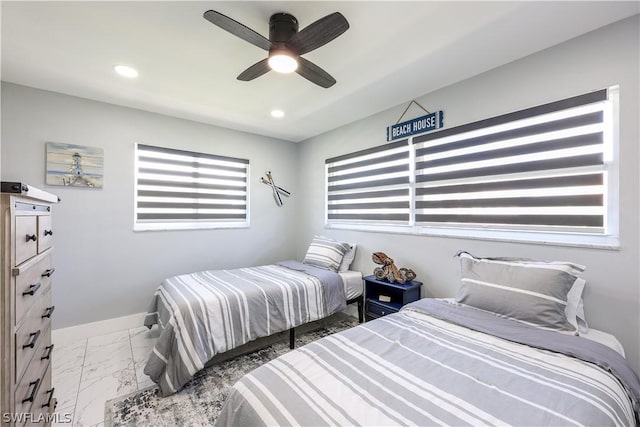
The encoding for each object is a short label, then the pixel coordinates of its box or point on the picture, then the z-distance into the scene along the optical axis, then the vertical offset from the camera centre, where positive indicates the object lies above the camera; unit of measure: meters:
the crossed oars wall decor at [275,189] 4.27 +0.41
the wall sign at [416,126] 2.67 +0.95
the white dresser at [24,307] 0.90 -0.38
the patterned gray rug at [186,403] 1.75 -1.37
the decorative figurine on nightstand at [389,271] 2.68 -0.59
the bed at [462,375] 0.96 -0.71
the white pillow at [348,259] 3.42 -0.58
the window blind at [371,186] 3.05 +0.37
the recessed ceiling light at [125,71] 2.31 +1.26
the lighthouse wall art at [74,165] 2.73 +0.50
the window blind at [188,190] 3.29 +0.31
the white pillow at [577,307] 1.67 -0.59
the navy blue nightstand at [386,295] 2.58 -0.86
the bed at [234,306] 2.01 -0.87
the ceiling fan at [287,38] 1.49 +1.08
